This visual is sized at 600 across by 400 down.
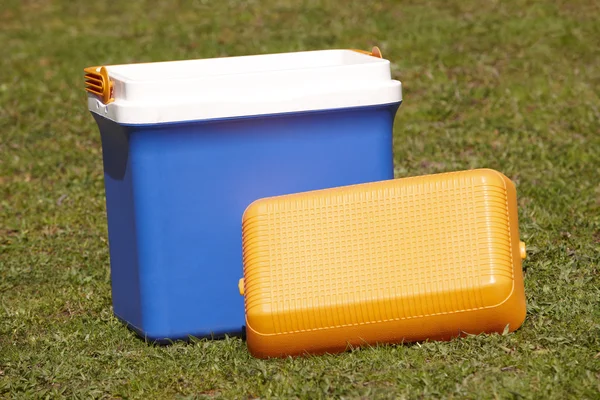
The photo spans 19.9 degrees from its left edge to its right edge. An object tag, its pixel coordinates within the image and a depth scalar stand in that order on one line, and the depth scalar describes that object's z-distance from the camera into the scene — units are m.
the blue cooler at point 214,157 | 6.05
